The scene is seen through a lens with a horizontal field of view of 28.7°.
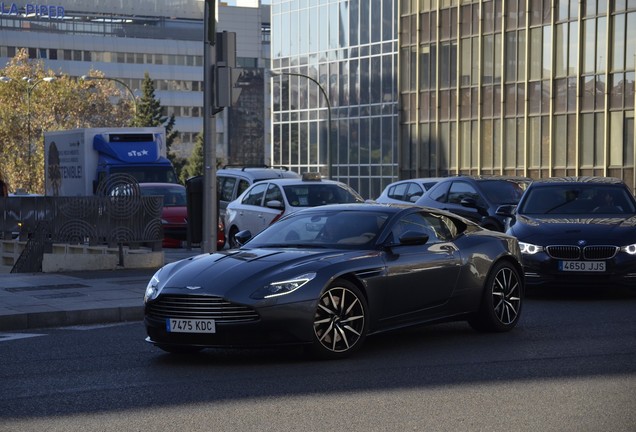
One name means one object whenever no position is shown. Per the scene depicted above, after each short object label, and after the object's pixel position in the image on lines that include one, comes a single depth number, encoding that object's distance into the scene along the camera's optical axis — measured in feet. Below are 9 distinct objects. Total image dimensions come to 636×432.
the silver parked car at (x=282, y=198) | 78.95
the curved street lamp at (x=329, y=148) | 162.87
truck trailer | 106.63
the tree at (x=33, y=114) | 248.11
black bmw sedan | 49.34
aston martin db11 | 32.12
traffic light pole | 54.80
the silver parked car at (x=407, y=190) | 90.07
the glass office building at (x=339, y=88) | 210.59
